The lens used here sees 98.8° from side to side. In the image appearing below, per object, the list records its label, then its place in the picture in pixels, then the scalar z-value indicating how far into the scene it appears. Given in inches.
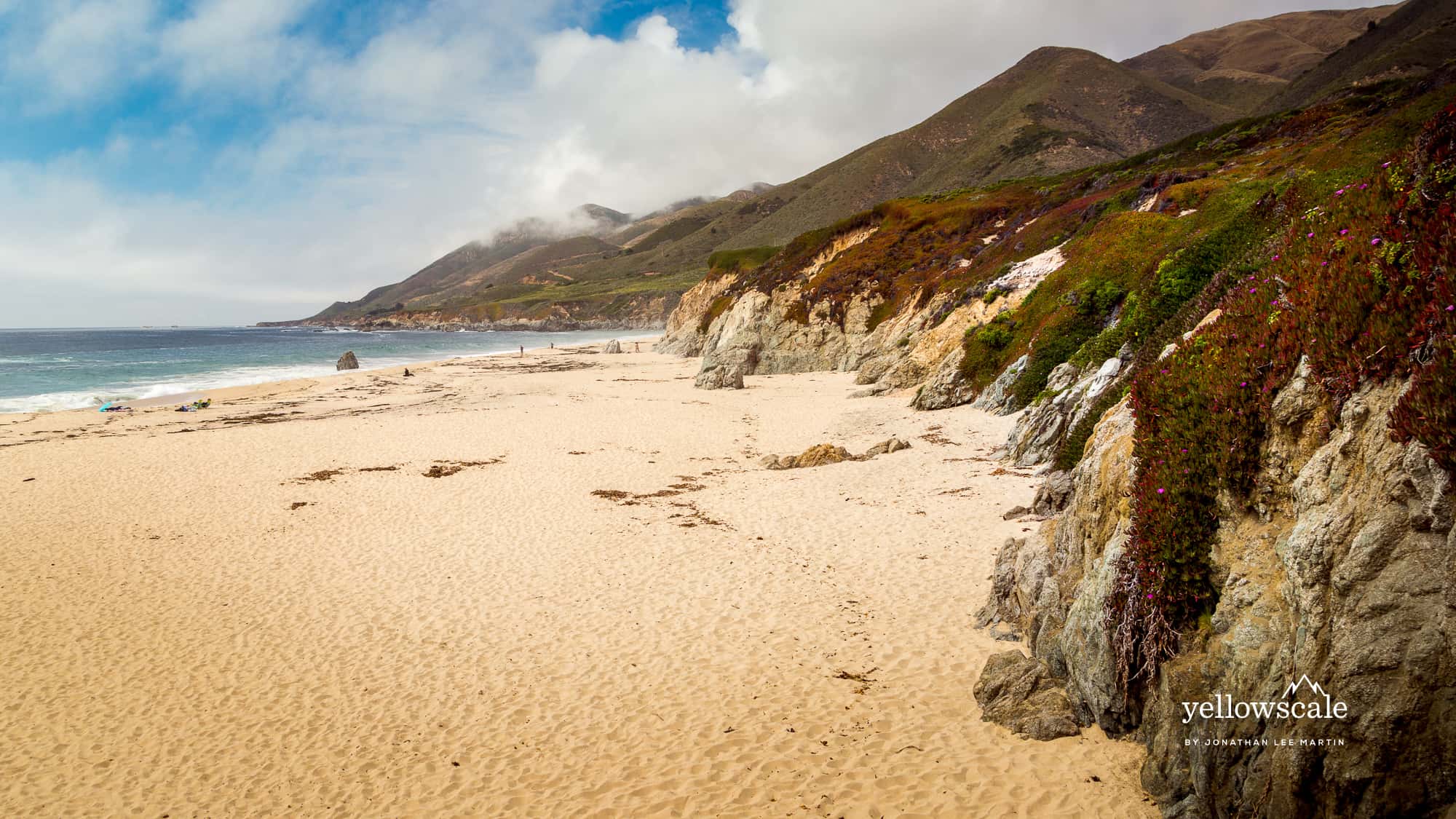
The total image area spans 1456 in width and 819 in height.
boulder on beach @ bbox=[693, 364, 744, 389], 1567.4
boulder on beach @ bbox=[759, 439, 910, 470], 778.8
